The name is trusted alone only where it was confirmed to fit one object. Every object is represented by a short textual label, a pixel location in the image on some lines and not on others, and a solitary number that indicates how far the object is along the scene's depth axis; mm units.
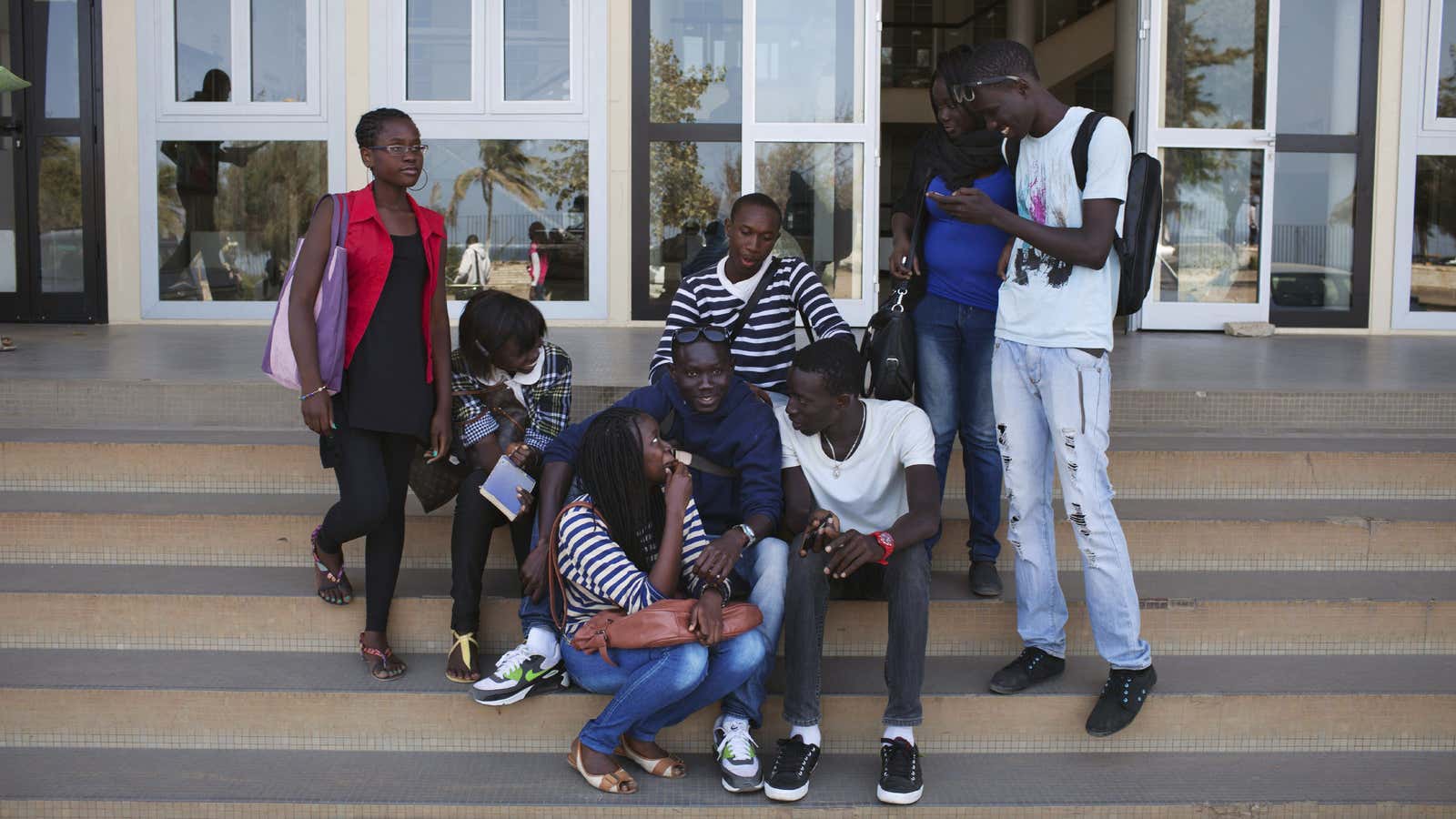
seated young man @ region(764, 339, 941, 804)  3373
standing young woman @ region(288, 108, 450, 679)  3604
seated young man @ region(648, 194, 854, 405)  4098
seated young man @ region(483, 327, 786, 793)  3428
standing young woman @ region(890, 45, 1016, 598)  3842
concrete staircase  3383
